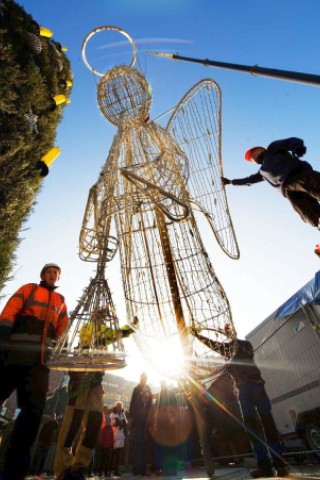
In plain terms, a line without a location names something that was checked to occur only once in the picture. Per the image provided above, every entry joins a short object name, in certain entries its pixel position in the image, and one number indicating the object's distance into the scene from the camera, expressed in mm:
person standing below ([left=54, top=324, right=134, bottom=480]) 2416
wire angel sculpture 2609
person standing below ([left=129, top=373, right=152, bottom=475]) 3969
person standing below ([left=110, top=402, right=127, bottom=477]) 5062
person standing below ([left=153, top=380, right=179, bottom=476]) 4449
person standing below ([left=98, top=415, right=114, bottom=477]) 4973
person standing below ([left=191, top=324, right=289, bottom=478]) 2549
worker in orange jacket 1805
